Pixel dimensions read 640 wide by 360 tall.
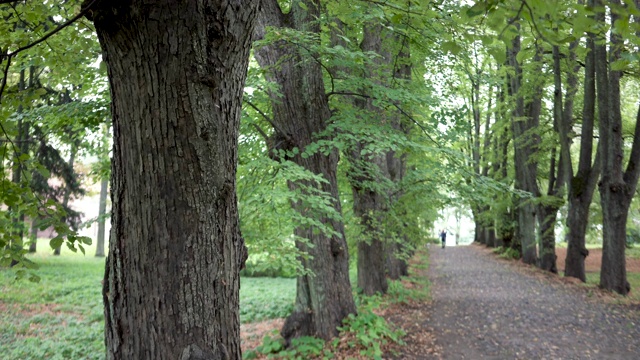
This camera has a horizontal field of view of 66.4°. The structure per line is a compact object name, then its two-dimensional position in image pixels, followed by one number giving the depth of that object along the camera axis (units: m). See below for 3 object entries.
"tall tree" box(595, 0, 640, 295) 11.83
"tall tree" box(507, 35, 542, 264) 18.00
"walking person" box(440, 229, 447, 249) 36.26
